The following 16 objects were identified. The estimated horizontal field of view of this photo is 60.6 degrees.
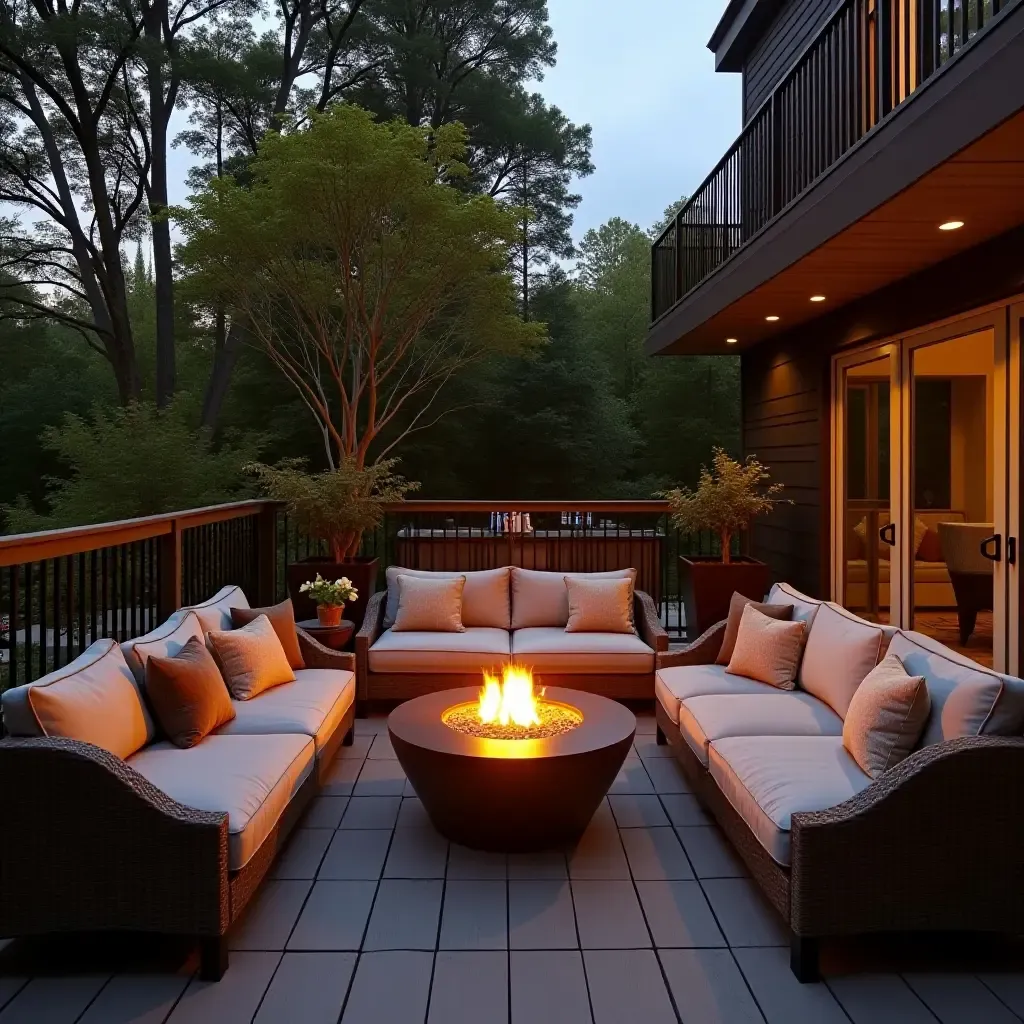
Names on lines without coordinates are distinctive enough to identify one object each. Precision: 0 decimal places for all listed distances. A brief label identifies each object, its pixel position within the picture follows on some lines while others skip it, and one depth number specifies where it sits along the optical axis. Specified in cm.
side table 497
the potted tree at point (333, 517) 591
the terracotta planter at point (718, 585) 589
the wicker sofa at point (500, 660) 488
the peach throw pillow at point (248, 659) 367
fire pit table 298
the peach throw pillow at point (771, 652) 388
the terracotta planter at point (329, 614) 511
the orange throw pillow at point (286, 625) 413
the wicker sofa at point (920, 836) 232
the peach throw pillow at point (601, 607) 525
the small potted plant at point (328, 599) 510
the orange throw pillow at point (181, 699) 303
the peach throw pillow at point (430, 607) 526
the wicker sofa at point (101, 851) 232
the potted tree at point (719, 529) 591
